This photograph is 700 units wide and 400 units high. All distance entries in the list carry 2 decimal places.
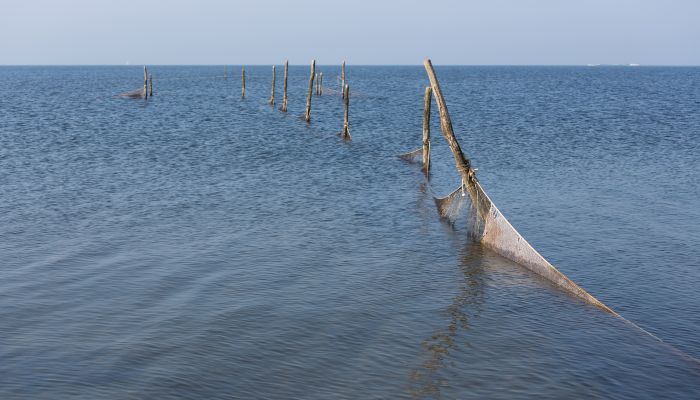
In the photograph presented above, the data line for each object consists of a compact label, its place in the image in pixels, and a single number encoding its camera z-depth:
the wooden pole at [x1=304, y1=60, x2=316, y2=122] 45.26
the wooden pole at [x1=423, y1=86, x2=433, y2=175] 26.77
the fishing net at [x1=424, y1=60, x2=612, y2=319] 13.02
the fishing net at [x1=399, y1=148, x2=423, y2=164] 29.02
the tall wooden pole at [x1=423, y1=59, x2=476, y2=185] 17.08
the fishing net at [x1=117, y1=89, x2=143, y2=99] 66.86
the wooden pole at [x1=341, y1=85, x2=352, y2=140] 37.03
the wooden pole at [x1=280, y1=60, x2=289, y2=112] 53.71
